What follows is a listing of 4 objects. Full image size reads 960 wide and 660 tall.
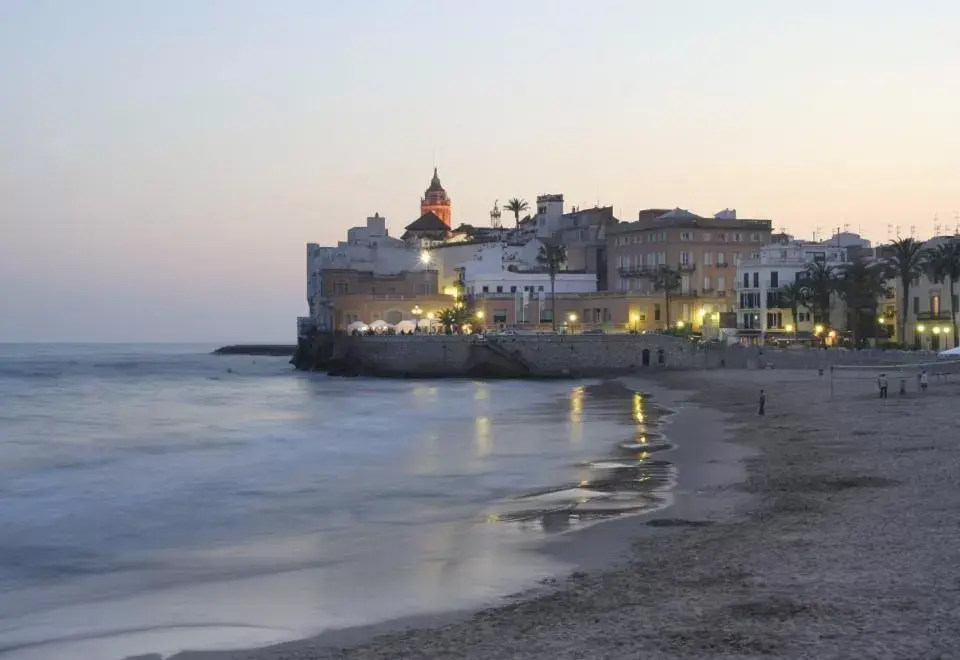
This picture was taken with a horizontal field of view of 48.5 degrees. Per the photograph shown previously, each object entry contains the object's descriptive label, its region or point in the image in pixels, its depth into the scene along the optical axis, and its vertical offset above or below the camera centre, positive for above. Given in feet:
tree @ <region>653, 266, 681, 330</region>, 336.70 +18.88
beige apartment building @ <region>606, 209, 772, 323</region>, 360.07 +29.77
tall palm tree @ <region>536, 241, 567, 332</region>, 359.87 +29.07
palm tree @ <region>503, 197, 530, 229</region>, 524.93 +66.27
